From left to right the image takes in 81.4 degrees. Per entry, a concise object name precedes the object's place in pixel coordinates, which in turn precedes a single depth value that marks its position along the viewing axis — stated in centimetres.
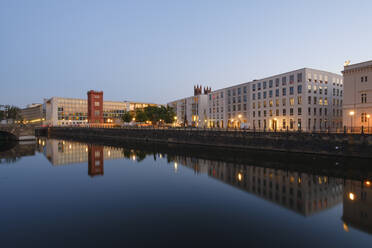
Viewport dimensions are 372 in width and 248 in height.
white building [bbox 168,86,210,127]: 11162
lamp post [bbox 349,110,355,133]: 4384
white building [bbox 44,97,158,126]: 15515
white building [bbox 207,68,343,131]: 6238
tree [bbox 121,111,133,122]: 13512
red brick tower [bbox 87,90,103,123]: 15175
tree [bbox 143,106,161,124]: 10300
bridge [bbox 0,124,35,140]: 7491
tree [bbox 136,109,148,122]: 10785
